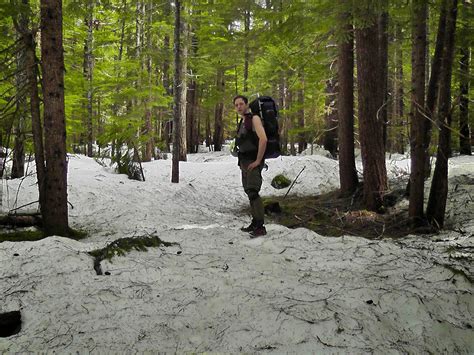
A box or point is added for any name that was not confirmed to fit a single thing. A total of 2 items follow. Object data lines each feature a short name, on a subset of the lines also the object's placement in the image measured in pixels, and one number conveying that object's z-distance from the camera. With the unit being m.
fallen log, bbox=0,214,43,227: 5.42
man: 5.33
